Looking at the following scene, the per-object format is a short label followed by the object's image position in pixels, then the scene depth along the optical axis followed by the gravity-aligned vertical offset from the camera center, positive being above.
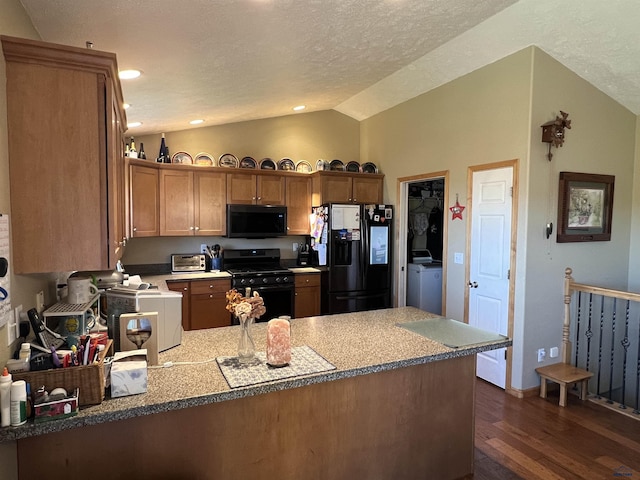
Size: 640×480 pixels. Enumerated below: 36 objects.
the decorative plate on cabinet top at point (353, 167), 5.46 +0.77
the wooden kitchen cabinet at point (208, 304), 4.43 -0.97
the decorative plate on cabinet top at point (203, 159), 4.86 +0.77
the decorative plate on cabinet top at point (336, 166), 5.56 +0.81
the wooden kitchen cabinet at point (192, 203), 4.59 +0.21
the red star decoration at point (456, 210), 4.15 +0.14
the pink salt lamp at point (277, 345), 1.75 -0.56
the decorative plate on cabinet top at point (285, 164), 5.39 +0.79
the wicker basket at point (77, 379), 1.33 -0.56
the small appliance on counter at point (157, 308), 1.97 -0.46
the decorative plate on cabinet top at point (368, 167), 5.50 +0.78
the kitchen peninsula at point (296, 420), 1.49 -0.89
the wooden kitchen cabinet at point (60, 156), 1.54 +0.26
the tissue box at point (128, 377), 1.44 -0.59
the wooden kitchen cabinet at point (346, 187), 5.14 +0.47
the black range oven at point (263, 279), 4.66 -0.71
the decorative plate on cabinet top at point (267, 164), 5.27 +0.78
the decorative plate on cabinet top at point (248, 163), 5.15 +0.78
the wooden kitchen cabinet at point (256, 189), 4.91 +0.42
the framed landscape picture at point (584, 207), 3.62 +0.16
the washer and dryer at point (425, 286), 5.24 -0.87
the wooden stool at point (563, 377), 3.36 -1.35
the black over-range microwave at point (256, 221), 4.89 +0.00
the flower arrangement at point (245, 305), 1.73 -0.38
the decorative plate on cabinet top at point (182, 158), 4.76 +0.77
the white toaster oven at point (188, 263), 4.85 -0.54
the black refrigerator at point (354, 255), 5.03 -0.44
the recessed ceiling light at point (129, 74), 2.63 +1.01
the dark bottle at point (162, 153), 4.59 +0.80
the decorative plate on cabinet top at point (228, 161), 4.98 +0.78
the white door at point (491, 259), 3.64 -0.36
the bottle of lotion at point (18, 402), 1.25 -0.60
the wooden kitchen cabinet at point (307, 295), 4.97 -0.95
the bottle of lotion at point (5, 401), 1.24 -0.59
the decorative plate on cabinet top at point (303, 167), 5.52 +0.79
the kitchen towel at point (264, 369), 1.61 -0.66
